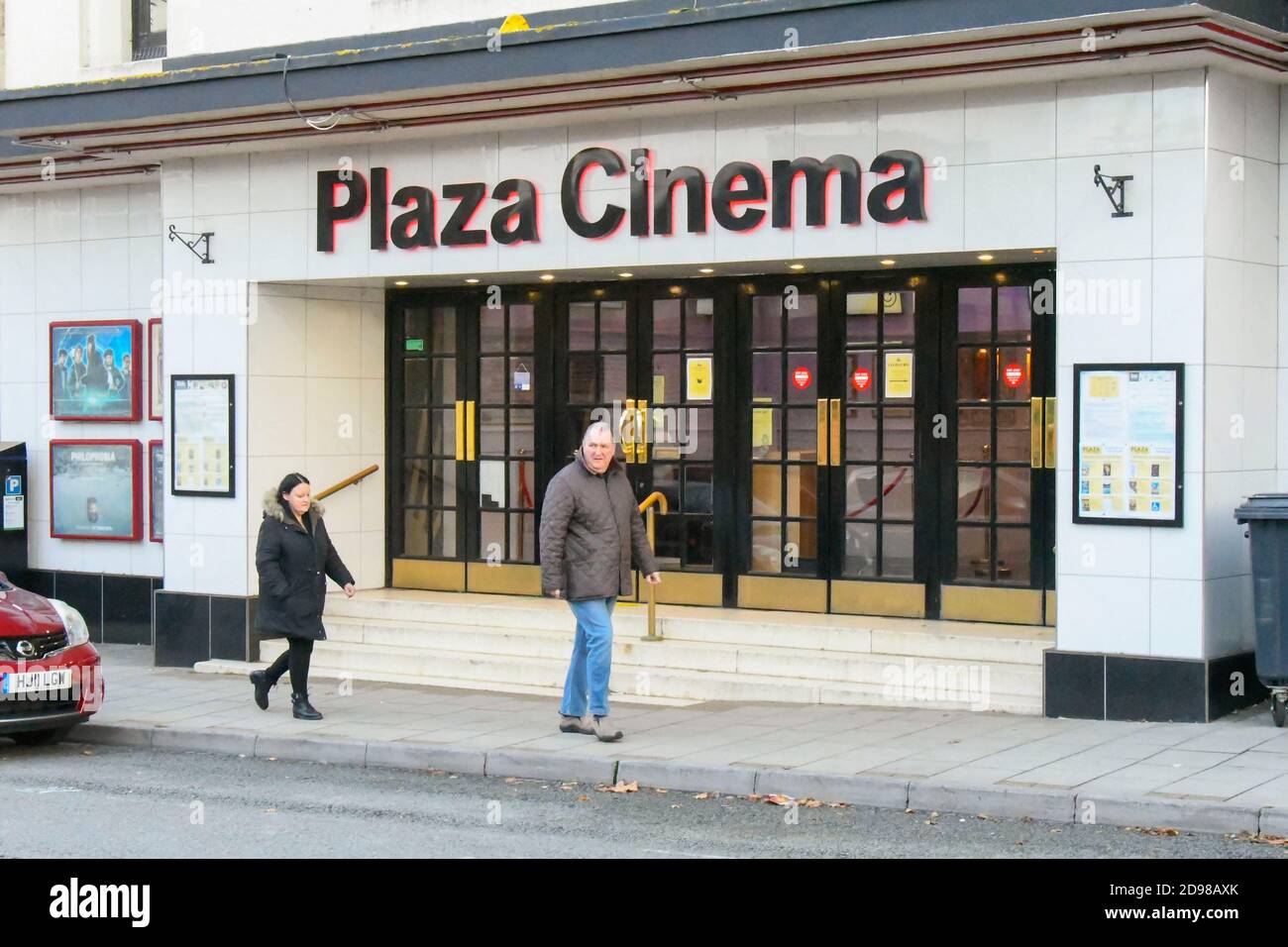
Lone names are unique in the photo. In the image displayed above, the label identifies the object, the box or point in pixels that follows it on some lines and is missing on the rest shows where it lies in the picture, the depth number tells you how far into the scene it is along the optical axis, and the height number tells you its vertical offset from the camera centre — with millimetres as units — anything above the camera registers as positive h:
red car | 10586 -1315
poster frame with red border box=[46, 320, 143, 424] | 15984 +903
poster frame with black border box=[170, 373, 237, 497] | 14375 +217
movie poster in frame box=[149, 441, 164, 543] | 15930 -282
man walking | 10438 -529
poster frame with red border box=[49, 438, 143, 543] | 16031 -275
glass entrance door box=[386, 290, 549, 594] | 14617 +215
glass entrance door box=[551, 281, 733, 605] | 13664 +528
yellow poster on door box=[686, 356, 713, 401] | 13719 +712
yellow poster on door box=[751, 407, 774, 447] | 13453 +293
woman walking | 11500 -755
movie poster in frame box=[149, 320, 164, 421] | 15867 +776
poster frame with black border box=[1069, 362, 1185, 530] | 10672 +157
